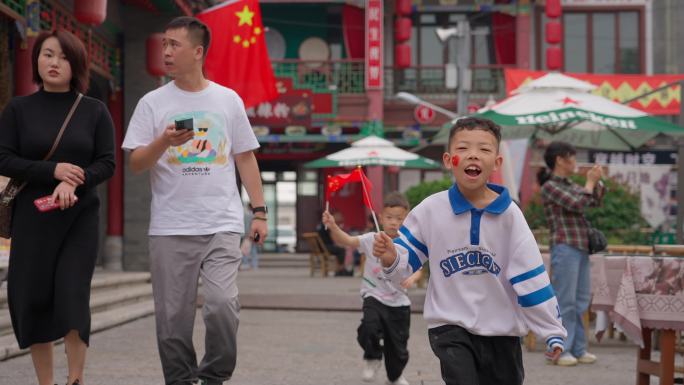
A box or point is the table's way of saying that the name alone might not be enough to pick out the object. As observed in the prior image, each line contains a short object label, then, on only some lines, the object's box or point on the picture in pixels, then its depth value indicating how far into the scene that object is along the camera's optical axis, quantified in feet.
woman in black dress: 17.37
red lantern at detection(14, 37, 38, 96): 35.42
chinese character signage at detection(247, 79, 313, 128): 94.12
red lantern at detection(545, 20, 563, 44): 96.63
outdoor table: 21.13
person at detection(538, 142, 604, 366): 27.78
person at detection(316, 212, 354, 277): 74.49
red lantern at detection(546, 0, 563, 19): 95.61
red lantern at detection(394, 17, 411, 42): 96.89
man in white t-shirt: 16.93
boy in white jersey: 14.32
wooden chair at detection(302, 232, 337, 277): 74.18
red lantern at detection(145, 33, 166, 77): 51.19
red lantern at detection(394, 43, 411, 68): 97.25
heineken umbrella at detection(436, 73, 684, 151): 37.37
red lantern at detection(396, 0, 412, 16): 96.63
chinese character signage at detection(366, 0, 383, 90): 94.99
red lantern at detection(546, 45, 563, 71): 96.89
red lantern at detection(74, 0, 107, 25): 36.99
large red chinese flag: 49.65
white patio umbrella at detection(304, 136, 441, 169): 66.90
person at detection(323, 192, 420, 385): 23.03
